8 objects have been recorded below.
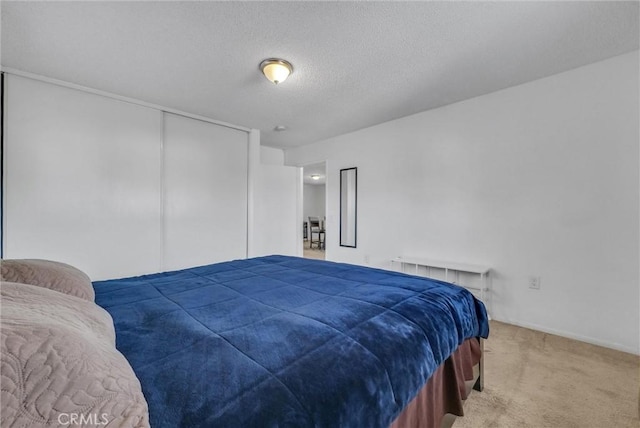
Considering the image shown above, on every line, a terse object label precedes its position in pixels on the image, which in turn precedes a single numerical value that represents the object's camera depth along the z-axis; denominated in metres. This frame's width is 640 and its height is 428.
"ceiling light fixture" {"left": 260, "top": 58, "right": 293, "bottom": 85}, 2.31
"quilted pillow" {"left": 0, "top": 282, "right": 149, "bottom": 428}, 0.41
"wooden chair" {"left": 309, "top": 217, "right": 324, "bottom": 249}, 8.48
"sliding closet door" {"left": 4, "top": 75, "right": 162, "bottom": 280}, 2.46
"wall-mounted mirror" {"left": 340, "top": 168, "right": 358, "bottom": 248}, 4.41
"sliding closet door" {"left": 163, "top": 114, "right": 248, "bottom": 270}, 3.38
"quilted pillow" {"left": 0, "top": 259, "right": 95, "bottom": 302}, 1.02
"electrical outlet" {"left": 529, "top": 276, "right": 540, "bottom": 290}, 2.67
